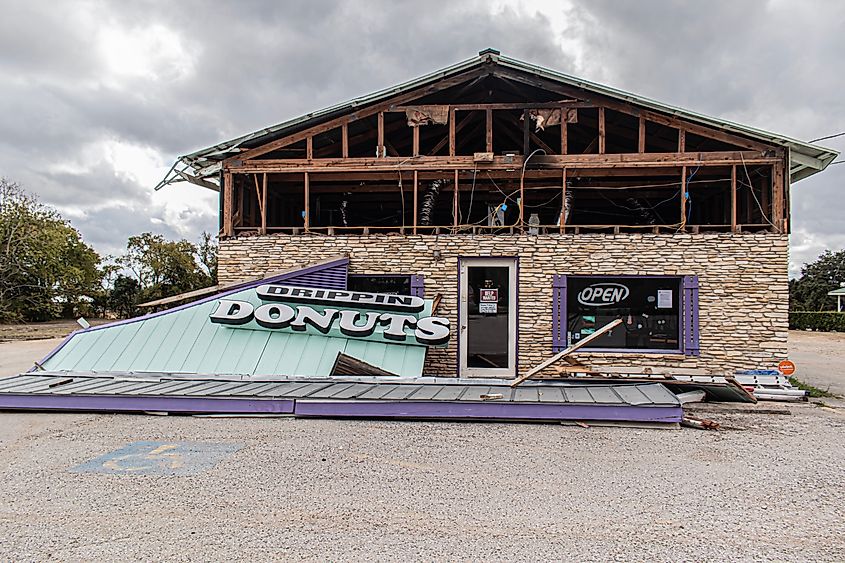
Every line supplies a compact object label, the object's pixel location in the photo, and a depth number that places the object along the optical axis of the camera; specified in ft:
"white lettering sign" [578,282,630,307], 34.01
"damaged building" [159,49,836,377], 32.73
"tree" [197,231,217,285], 103.16
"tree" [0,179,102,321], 98.84
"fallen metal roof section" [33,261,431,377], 29.43
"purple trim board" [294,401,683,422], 21.85
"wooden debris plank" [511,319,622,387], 25.08
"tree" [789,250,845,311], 146.61
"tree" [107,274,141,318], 104.59
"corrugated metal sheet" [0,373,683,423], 22.31
